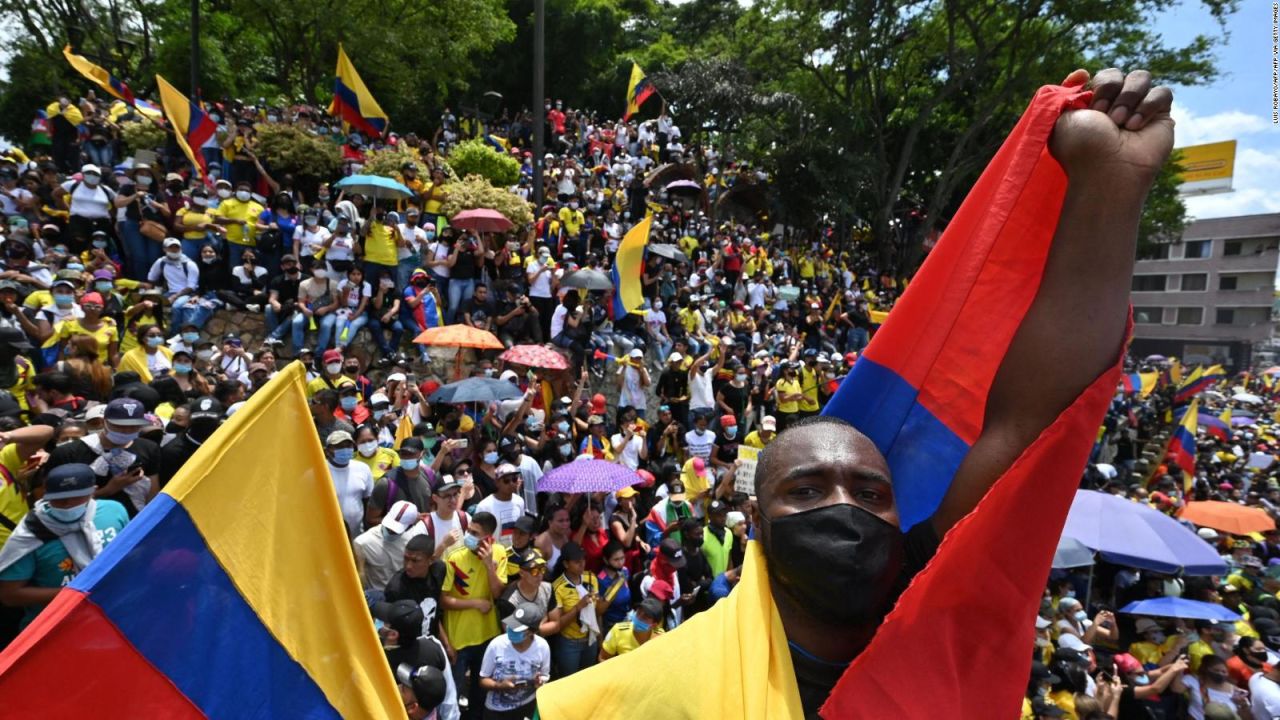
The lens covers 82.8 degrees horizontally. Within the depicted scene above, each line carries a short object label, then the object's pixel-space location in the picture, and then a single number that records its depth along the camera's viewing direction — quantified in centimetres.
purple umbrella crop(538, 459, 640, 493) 654
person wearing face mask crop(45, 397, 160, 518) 456
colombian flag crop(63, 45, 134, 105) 1263
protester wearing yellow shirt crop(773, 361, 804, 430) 1155
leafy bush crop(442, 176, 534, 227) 1201
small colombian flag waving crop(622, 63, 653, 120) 2256
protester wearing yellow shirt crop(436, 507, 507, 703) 526
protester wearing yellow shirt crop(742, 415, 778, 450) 942
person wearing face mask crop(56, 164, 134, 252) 904
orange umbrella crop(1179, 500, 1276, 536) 1001
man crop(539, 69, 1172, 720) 143
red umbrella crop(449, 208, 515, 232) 1110
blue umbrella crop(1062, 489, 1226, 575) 735
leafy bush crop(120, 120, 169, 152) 1186
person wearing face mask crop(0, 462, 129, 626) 343
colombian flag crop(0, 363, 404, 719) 182
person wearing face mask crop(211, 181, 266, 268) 959
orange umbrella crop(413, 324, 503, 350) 830
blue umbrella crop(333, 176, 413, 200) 1036
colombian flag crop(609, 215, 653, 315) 1036
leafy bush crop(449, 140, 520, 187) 1512
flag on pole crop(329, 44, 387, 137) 1395
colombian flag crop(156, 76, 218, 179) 1052
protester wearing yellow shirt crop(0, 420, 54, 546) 407
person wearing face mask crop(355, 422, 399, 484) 623
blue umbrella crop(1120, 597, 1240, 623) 716
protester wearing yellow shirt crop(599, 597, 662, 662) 527
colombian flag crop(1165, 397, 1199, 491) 1412
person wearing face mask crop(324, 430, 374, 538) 571
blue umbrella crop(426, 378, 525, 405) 752
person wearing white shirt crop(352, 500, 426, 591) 525
